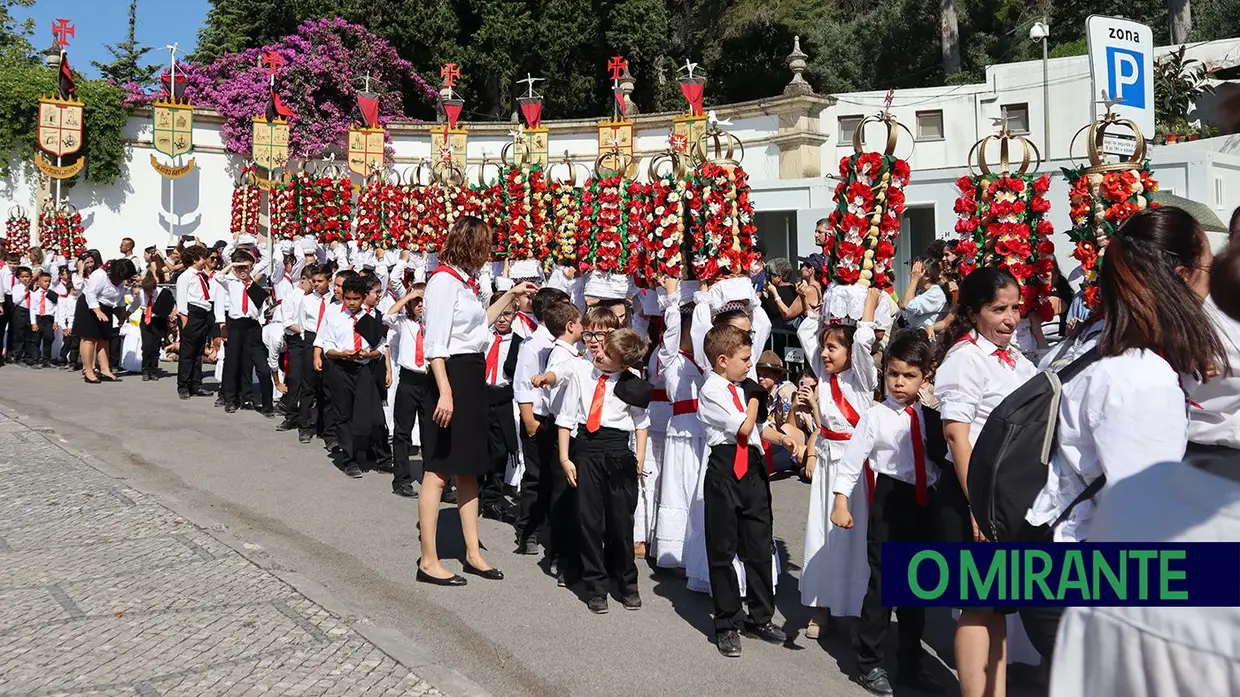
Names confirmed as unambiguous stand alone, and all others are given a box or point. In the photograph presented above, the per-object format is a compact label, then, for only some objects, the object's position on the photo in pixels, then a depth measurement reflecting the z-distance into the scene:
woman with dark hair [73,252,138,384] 17.06
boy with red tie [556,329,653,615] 6.36
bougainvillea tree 32.75
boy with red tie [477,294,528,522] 8.81
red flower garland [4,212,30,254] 27.78
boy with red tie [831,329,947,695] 5.18
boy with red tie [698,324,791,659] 5.64
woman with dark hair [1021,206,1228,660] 2.80
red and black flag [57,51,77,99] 28.67
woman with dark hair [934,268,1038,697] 4.80
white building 27.25
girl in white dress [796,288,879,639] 5.86
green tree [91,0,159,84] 40.49
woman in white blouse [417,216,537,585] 6.45
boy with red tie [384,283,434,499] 8.59
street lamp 25.97
